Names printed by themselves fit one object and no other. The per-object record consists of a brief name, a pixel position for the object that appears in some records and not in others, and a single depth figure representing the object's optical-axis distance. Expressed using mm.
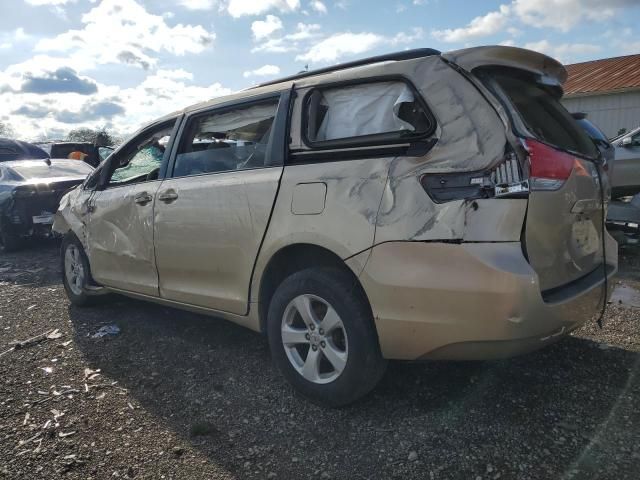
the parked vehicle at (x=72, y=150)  13430
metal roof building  18625
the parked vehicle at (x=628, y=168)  8234
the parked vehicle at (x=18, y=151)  11805
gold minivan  2352
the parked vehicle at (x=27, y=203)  8359
